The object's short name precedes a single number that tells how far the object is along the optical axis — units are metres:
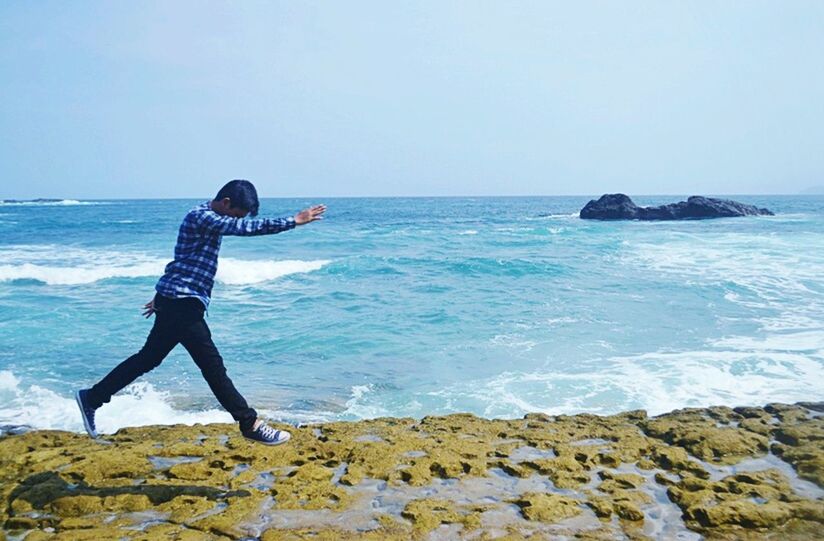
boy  3.97
